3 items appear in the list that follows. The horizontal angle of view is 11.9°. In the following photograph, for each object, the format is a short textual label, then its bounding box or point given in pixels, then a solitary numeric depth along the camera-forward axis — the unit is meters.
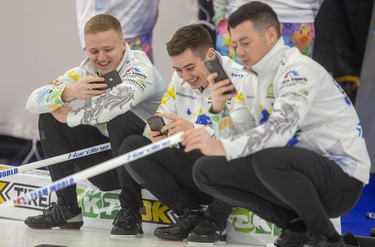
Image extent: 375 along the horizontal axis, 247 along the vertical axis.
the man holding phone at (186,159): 7.34
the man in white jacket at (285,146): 6.07
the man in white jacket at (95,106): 7.67
